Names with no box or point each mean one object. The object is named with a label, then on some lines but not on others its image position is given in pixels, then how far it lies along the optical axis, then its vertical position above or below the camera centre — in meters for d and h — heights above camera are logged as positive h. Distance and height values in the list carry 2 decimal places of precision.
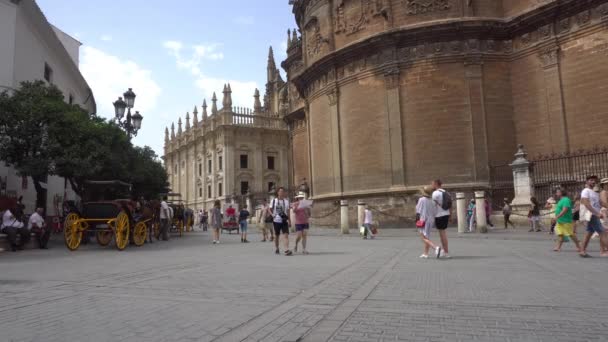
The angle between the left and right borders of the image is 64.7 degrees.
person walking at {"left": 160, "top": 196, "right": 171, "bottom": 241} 17.42 +0.10
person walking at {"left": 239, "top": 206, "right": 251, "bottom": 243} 16.87 -0.23
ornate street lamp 15.91 +3.84
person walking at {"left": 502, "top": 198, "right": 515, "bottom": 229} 18.56 -0.21
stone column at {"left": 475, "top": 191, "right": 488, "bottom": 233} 17.33 -0.07
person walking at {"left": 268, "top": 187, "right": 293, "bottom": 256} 11.24 +0.07
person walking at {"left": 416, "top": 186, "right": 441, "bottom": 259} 9.56 -0.07
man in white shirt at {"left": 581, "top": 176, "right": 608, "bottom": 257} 9.12 -0.25
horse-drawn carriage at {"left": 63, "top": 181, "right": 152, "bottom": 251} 12.70 +0.05
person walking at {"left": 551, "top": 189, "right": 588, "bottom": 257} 9.64 -0.26
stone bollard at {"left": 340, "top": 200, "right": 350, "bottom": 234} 20.23 -0.18
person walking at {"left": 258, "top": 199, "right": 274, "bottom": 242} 17.09 -0.09
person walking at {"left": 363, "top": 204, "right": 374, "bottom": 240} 16.81 -0.32
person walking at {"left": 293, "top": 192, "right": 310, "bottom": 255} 10.95 -0.06
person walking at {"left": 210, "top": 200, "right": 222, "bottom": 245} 16.27 -0.02
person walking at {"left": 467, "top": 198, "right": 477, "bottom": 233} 18.28 -0.17
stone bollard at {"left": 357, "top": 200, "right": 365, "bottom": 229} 20.22 +0.13
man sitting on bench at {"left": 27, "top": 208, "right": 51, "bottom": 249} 13.71 -0.03
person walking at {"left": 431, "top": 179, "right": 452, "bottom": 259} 9.78 +0.08
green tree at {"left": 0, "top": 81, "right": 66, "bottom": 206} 14.89 +3.02
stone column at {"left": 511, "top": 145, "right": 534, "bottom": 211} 18.58 +1.01
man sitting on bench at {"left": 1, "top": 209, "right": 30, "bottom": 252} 12.98 -0.04
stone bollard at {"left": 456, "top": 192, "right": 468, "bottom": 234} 17.86 -0.10
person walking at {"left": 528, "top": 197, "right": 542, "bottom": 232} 16.84 -0.27
